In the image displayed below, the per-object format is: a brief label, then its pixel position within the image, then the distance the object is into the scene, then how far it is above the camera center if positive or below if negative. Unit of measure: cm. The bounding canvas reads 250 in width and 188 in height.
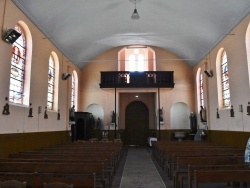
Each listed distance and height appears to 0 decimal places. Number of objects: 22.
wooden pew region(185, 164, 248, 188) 423 -81
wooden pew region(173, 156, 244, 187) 535 -77
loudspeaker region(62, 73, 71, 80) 1278 +264
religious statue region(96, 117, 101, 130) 1672 +16
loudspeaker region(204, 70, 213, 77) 1278 +275
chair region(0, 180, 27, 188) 299 -71
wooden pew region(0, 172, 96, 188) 349 -79
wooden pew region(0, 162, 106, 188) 454 -79
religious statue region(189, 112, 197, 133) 1586 +23
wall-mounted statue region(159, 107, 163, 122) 1650 +78
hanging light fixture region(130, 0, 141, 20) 896 +405
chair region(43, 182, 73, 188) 286 -69
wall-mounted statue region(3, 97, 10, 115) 716 +51
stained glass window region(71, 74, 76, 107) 1569 +231
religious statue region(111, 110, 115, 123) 1671 +60
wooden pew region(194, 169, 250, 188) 368 -77
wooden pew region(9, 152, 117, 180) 596 -76
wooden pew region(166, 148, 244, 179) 677 -77
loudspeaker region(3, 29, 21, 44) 712 +266
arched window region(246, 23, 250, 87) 886 +306
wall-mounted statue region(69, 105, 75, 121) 1373 +67
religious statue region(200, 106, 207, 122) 1385 +65
